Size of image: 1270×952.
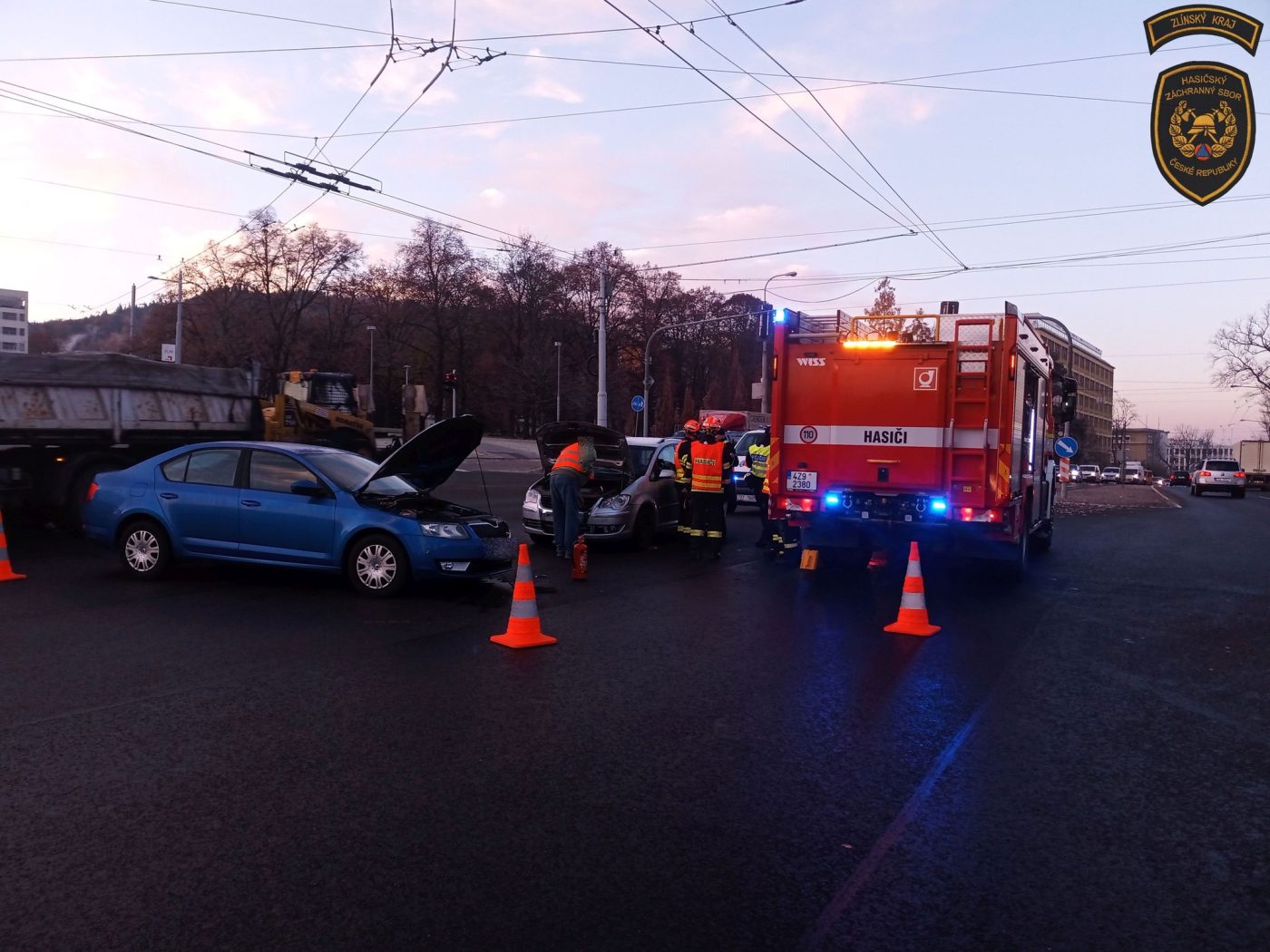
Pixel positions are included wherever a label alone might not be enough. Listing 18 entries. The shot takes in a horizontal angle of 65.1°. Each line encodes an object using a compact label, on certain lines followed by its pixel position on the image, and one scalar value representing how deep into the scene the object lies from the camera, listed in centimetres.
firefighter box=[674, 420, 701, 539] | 1305
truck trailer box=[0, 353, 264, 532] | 1319
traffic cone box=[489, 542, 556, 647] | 769
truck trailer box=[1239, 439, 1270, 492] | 5700
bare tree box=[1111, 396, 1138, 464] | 12350
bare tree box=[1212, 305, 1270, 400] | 6297
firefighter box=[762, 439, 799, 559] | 1211
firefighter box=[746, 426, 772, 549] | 1517
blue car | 931
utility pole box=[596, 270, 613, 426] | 3378
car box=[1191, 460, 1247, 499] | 4544
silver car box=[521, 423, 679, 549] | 1374
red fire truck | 1088
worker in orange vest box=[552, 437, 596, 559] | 1236
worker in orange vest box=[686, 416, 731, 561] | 1277
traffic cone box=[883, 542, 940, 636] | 868
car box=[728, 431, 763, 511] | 2120
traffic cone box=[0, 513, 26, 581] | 1018
